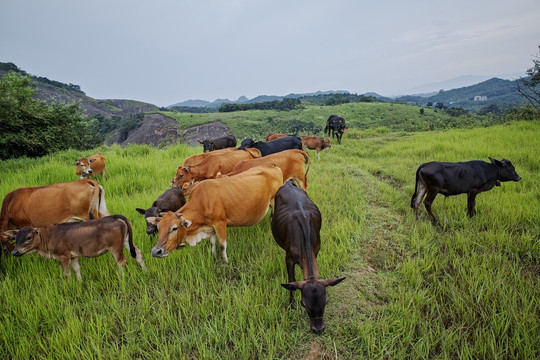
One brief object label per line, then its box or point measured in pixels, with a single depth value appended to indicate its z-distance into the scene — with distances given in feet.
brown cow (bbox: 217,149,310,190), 18.30
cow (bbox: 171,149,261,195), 19.81
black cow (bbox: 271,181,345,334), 7.68
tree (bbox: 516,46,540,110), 47.53
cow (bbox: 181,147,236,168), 24.94
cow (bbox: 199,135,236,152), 35.94
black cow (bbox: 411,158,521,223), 15.42
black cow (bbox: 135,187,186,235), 14.37
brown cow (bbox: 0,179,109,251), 13.51
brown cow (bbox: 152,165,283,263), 11.21
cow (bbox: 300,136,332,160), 38.42
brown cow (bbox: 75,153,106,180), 22.18
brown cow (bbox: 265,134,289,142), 38.99
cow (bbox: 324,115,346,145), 47.03
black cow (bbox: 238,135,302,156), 27.71
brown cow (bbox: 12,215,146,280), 10.82
